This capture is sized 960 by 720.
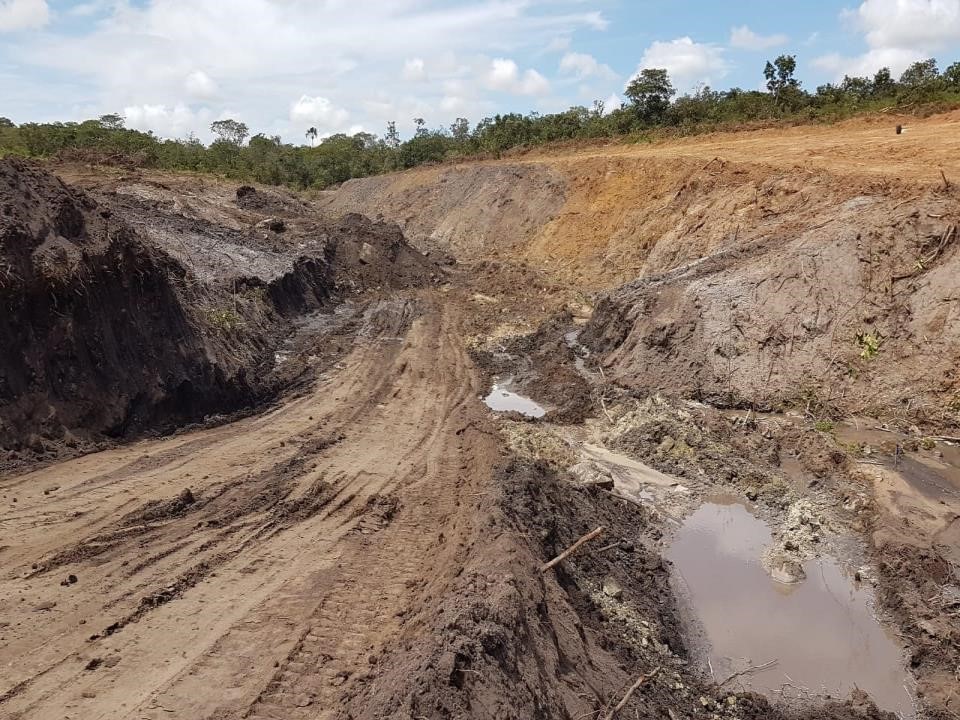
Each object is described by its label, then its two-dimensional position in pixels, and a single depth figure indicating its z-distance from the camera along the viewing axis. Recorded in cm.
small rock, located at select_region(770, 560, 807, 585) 800
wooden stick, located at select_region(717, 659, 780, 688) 652
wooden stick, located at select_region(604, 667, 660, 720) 512
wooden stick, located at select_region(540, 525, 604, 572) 634
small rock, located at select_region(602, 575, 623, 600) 709
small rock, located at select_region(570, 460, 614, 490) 948
